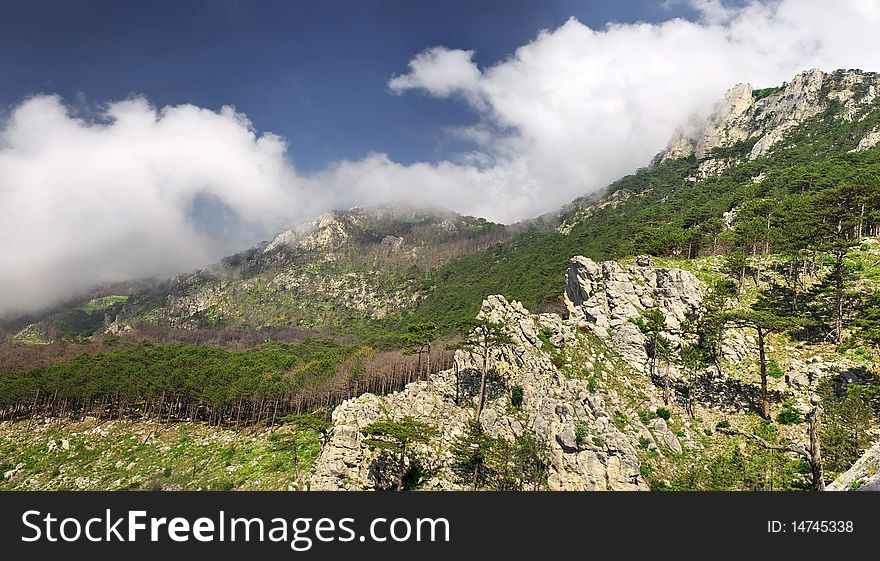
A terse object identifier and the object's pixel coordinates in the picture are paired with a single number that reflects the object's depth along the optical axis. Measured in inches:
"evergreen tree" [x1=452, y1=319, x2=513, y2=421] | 1580.7
